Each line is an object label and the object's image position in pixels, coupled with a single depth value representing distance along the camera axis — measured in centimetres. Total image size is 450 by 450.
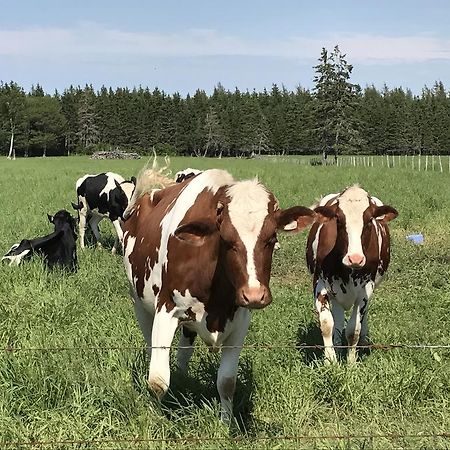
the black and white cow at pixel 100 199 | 1297
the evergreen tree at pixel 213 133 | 8919
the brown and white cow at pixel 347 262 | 571
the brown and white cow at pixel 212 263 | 359
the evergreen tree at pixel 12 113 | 8000
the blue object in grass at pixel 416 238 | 1257
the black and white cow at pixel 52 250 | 887
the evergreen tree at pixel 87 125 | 8956
